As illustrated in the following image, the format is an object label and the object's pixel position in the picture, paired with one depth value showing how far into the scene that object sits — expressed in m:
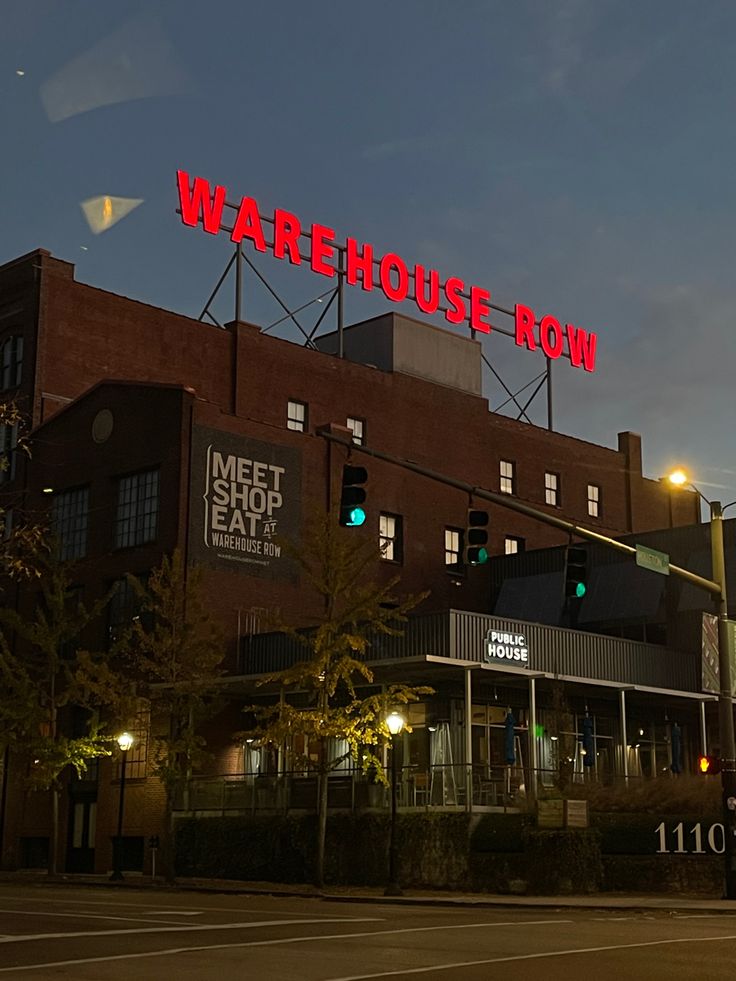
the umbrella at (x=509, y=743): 42.34
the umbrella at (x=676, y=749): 49.38
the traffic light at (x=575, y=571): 23.75
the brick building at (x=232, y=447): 48.56
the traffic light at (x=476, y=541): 22.41
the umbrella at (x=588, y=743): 44.53
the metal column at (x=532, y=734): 41.41
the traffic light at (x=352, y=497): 20.98
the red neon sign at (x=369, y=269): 56.44
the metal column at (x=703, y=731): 44.59
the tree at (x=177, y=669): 41.41
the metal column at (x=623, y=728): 44.16
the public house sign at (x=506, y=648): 42.03
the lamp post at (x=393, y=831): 34.75
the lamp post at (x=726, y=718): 29.27
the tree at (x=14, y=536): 21.16
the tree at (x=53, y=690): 44.34
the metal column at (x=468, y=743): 37.66
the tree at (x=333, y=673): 36.88
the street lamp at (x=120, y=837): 41.78
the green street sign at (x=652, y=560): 27.22
